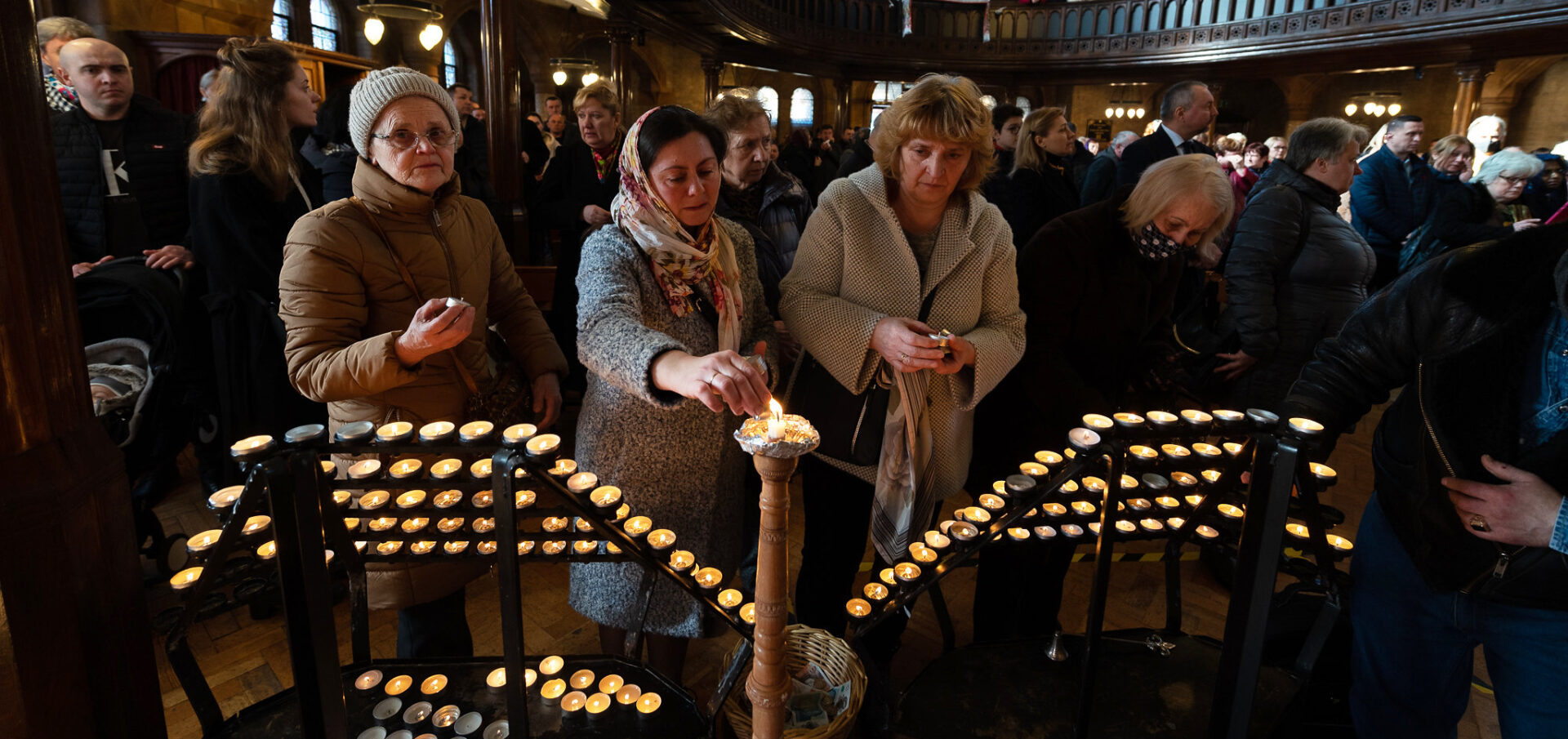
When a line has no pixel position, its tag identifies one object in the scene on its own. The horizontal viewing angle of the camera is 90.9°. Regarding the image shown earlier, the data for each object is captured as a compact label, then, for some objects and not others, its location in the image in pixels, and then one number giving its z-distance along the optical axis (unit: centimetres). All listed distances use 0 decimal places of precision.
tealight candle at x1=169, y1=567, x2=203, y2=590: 100
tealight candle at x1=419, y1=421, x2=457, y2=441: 105
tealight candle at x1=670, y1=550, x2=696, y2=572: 124
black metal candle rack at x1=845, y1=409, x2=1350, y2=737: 116
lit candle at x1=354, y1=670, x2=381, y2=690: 142
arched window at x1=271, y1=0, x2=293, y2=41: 1007
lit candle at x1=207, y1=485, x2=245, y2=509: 100
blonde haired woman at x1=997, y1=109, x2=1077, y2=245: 388
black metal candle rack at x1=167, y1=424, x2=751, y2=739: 96
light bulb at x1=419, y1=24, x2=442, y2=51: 903
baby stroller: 249
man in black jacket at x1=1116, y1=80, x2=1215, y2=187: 418
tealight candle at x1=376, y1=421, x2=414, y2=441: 104
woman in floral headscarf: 153
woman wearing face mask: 204
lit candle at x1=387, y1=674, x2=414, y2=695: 141
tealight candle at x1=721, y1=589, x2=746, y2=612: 131
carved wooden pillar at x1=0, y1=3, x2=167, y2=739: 94
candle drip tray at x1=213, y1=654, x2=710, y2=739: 134
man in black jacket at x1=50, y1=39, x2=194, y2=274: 293
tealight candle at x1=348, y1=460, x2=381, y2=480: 103
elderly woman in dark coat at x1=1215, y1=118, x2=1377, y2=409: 292
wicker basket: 161
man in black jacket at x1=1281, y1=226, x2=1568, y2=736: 124
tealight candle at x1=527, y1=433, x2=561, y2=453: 104
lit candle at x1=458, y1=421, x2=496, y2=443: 105
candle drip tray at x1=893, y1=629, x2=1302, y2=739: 148
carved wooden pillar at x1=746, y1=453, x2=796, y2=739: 88
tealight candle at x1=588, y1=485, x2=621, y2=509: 113
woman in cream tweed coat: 183
